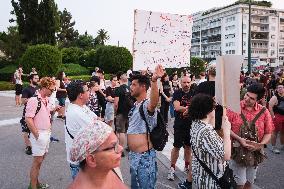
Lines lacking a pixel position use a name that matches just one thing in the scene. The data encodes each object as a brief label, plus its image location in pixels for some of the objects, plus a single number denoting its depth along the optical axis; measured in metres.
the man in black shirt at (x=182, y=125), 4.48
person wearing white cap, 1.67
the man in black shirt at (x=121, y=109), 6.03
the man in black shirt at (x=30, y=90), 6.11
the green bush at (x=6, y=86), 22.06
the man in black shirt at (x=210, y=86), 3.92
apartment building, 78.75
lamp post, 17.69
